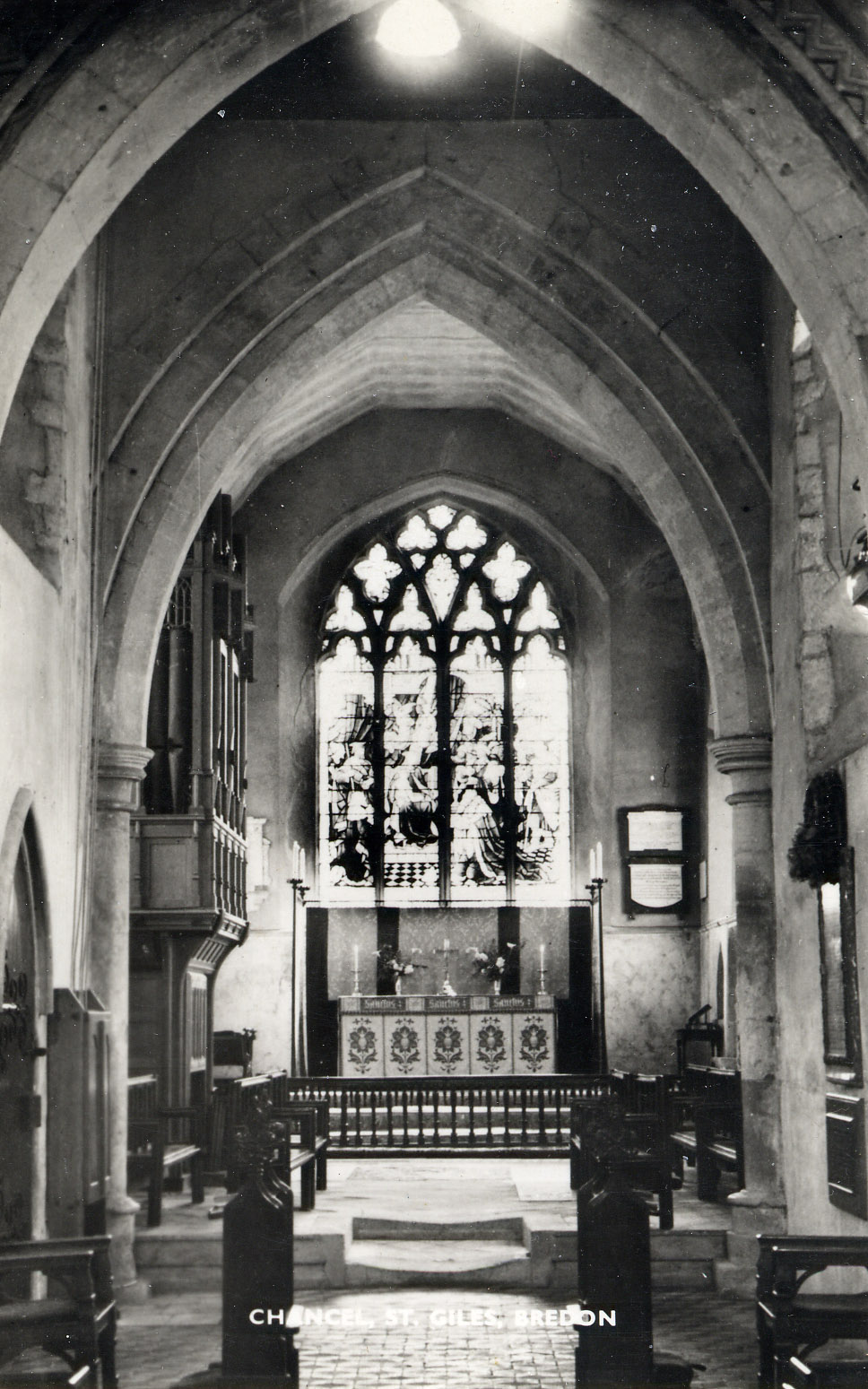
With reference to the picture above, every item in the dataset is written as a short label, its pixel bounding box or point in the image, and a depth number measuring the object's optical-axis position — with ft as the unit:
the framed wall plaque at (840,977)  23.34
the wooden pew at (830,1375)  16.06
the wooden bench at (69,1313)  17.21
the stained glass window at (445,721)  55.31
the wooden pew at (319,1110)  35.73
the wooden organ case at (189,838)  37.91
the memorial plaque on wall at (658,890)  52.16
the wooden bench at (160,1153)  30.60
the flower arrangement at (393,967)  52.39
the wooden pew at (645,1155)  28.91
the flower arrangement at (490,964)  52.60
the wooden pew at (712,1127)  30.68
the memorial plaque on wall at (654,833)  52.47
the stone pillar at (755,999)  28.63
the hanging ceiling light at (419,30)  29.01
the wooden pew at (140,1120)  31.58
